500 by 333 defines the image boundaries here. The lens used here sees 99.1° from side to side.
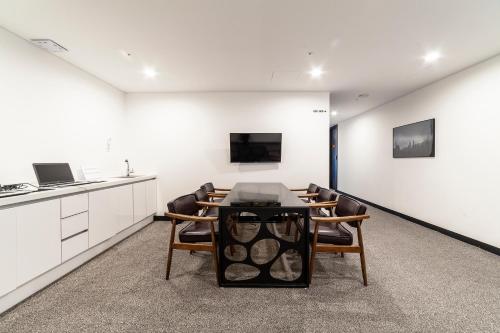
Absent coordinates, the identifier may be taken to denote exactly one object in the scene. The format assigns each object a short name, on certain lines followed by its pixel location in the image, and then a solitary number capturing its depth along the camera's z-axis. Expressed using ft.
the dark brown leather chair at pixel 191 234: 7.05
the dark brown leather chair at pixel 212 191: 10.98
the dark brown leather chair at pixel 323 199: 8.61
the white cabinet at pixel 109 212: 8.98
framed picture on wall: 13.05
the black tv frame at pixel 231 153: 14.44
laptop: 8.29
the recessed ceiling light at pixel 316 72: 11.23
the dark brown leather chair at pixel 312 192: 10.95
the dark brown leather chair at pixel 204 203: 8.98
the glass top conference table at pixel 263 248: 6.95
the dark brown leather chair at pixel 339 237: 6.88
